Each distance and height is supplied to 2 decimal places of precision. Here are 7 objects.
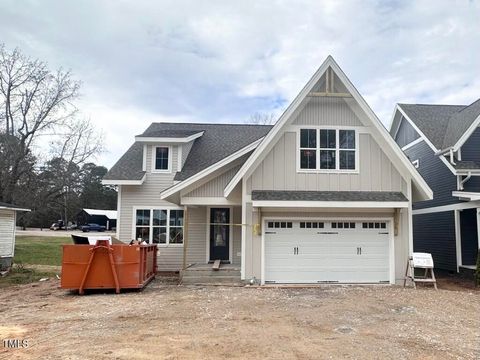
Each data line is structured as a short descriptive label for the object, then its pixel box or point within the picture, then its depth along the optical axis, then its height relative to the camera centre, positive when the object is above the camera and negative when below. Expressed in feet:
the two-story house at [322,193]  40.98 +3.16
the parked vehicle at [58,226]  189.70 -3.45
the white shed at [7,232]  55.47 -2.02
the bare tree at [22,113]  88.69 +24.31
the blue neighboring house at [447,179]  49.03 +5.98
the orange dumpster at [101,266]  36.04 -4.25
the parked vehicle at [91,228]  182.65 -3.98
